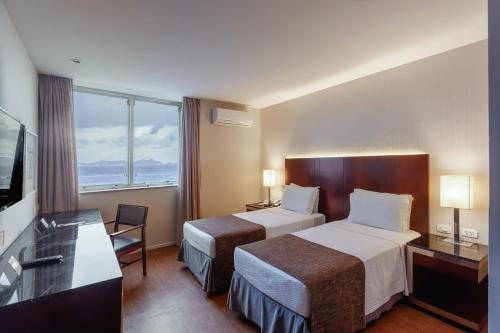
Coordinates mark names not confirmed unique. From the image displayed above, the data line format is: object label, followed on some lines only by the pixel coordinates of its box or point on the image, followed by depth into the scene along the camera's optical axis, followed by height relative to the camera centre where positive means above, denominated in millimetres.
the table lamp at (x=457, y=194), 2146 -260
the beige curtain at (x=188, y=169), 3949 -43
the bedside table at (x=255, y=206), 4203 -699
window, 3447 +408
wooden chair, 2746 -740
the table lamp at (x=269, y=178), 4418 -218
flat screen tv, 1407 +50
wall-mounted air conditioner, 4207 +862
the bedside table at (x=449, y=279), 1947 -1043
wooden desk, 1116 -602
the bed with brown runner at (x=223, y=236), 2578 -795
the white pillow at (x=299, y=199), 3506 -486
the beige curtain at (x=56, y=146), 2936 +252
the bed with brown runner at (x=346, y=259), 1706 -751
